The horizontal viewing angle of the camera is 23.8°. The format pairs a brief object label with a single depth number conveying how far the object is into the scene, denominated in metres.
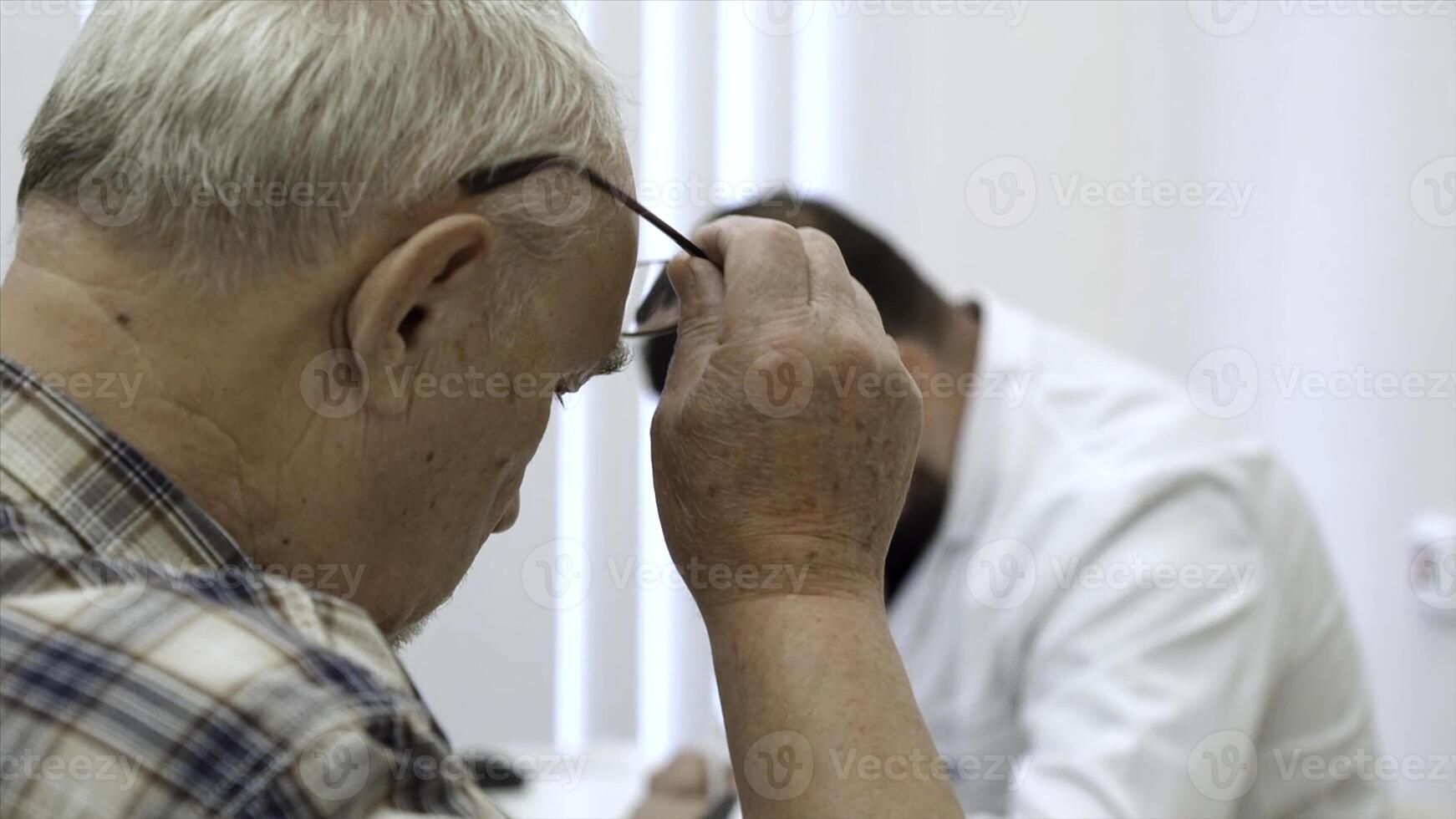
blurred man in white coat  1.55
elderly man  0.98
